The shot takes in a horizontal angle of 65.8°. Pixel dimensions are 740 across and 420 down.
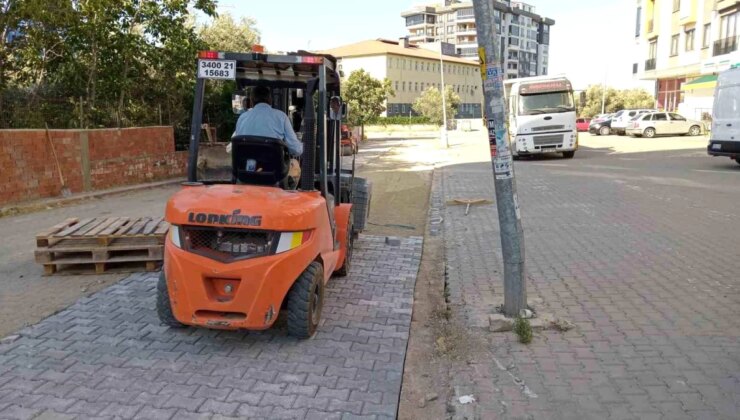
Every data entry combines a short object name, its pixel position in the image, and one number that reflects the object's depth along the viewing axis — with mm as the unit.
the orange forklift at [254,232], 4293
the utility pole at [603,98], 66775
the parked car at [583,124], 51219
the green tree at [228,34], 22781
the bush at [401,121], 69625
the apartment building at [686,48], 38000
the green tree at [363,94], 44938
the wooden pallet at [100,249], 6695
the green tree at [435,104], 60281
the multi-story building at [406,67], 87938
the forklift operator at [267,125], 4934
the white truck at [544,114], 22281
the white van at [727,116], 16750
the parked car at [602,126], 43000
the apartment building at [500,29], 116625
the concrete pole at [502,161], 4797
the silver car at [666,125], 36875
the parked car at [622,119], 39219
